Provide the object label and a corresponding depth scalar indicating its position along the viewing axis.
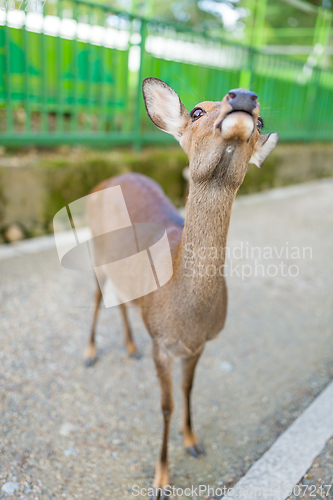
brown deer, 1.33
